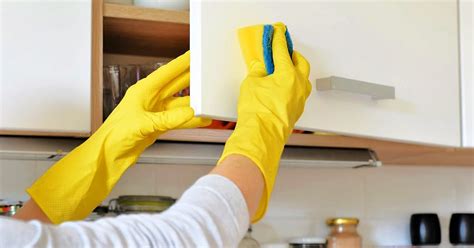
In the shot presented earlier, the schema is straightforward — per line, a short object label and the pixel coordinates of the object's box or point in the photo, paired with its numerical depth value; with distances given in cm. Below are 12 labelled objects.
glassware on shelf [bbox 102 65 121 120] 112
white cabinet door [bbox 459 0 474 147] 121
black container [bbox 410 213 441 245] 154
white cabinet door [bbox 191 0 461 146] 81
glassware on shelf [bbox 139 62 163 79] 118
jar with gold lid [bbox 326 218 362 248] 143
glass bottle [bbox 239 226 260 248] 134
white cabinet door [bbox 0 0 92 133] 102
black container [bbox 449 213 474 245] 155
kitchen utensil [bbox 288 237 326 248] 140
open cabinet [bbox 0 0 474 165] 82
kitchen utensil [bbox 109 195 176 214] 125
